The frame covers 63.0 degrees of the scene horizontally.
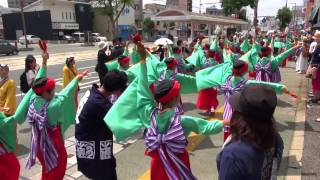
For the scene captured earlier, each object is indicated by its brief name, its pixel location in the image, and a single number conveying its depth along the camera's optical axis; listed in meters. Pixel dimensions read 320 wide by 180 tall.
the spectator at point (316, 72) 6.59
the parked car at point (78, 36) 41.99
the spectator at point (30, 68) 5.23
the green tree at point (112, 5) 33.12
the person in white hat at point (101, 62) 6.54
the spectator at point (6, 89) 4.17
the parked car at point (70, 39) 41.92
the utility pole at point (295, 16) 60.24
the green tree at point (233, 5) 43.03
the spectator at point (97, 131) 2.61
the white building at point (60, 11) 44.95
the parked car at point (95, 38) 39.89
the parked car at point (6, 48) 22.11
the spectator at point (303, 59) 10.60
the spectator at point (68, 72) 5.66
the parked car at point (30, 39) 37.17
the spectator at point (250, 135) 1.39
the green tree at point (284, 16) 56.98
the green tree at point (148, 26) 48.32
